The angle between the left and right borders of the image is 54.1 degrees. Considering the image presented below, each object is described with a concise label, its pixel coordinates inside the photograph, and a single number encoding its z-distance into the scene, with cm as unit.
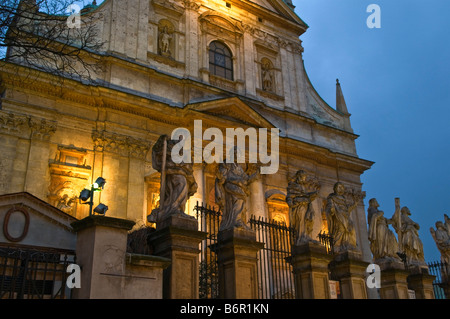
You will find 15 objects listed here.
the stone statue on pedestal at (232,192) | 927
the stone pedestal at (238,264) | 854
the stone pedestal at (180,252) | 754
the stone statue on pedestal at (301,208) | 1071
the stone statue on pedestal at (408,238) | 1431
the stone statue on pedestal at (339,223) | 1155
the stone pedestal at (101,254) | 616
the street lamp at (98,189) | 742
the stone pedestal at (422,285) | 1354
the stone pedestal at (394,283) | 1235
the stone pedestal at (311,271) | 996
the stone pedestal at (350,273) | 1094
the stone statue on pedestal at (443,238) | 1645
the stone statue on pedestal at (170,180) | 838
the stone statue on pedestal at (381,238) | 1298
